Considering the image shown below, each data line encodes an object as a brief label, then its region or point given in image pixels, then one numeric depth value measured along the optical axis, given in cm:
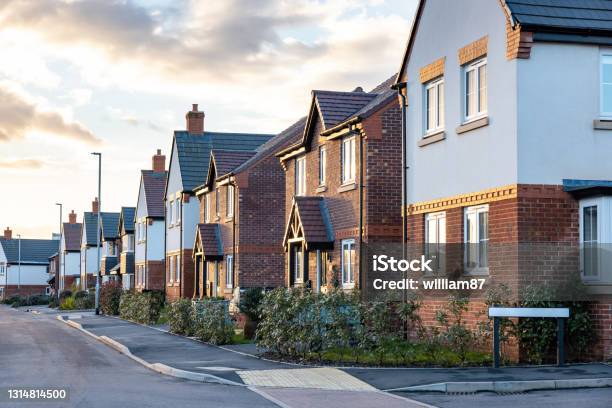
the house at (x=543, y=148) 1873
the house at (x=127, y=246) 6519
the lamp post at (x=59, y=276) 10488
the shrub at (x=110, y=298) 5312
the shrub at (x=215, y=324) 2784
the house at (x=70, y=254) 10325
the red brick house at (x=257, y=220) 3909
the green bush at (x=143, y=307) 4097
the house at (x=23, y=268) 12388
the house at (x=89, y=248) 9294
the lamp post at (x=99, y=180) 5559
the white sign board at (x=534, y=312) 1798
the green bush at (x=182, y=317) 3172
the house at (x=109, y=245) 8143
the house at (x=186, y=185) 4859
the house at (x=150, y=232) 5678
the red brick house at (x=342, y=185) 2567
